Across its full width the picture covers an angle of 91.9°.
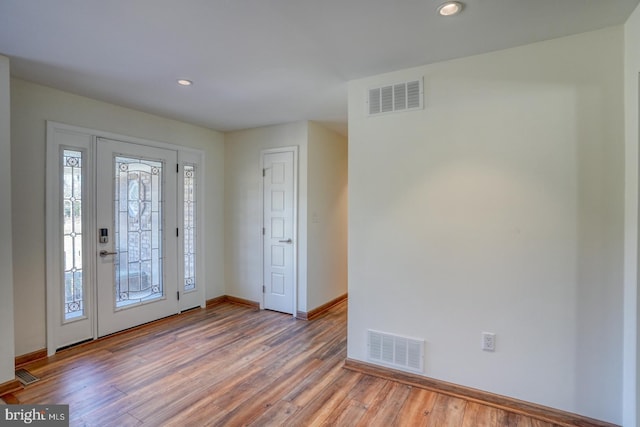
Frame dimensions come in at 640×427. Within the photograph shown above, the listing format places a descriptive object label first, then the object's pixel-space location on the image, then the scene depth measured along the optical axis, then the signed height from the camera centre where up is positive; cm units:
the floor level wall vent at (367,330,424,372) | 251 -116
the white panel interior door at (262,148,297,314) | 409 -22
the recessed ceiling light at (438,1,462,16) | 170 +115
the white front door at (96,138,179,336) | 334 -26
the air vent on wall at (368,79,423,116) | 250 +96
